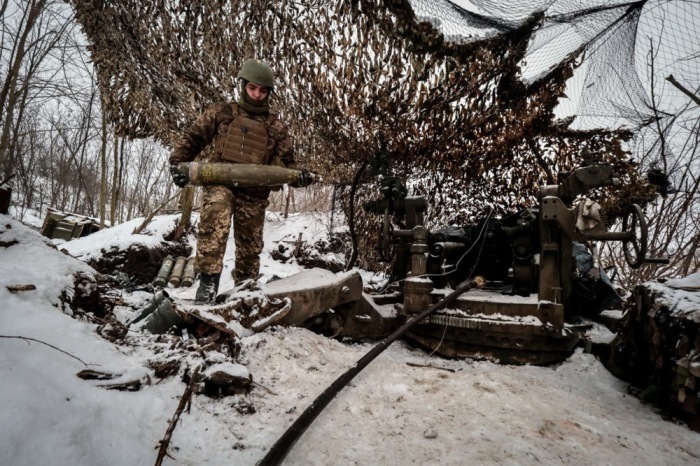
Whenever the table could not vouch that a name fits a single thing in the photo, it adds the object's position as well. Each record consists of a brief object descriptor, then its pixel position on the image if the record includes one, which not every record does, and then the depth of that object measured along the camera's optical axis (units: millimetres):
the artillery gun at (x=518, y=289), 2648
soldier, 2766
